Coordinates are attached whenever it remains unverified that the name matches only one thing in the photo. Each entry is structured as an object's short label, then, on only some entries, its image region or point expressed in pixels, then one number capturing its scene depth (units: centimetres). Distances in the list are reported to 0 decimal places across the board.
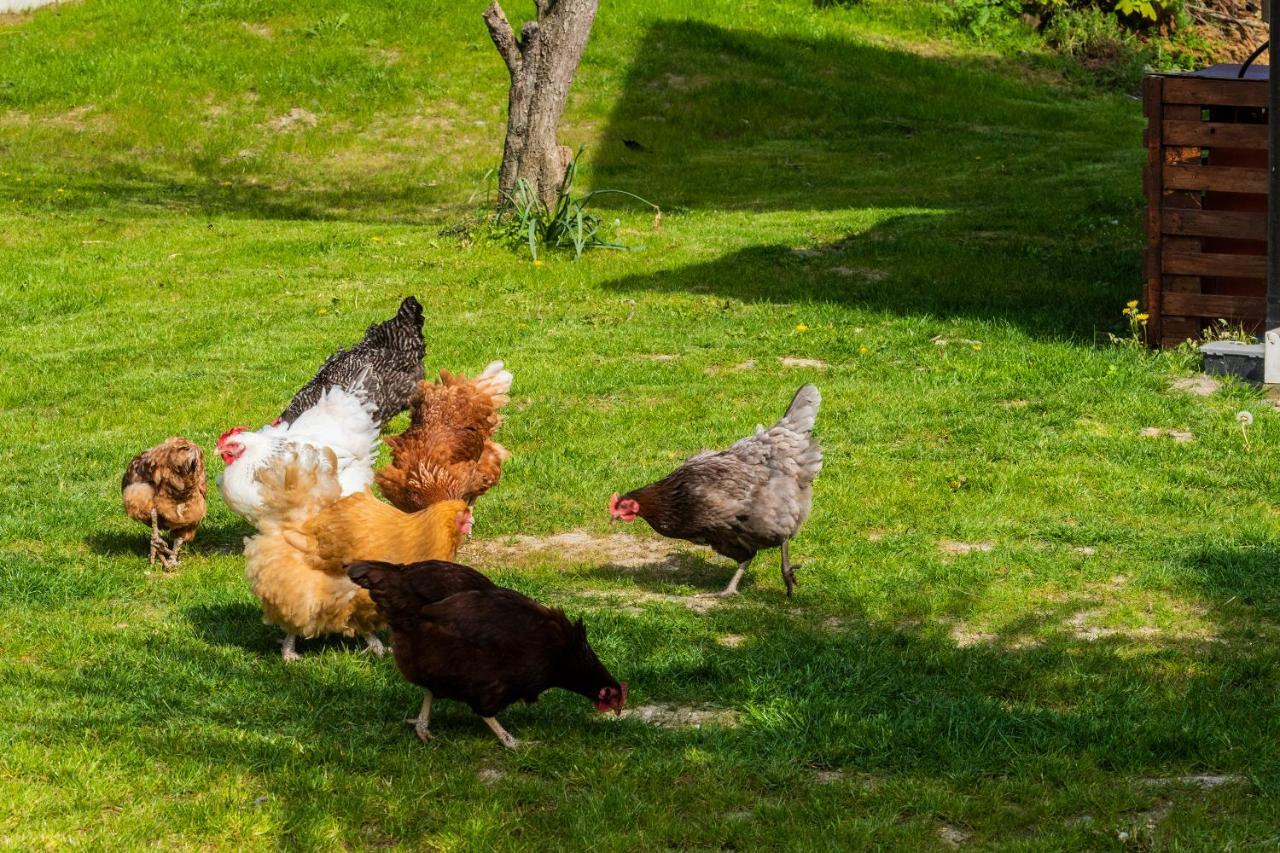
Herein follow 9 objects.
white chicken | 1445
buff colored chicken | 1311
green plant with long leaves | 3372
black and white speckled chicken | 1737
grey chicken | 1491
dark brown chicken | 1127
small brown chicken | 1636
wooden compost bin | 2320
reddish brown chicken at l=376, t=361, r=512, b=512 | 1634
